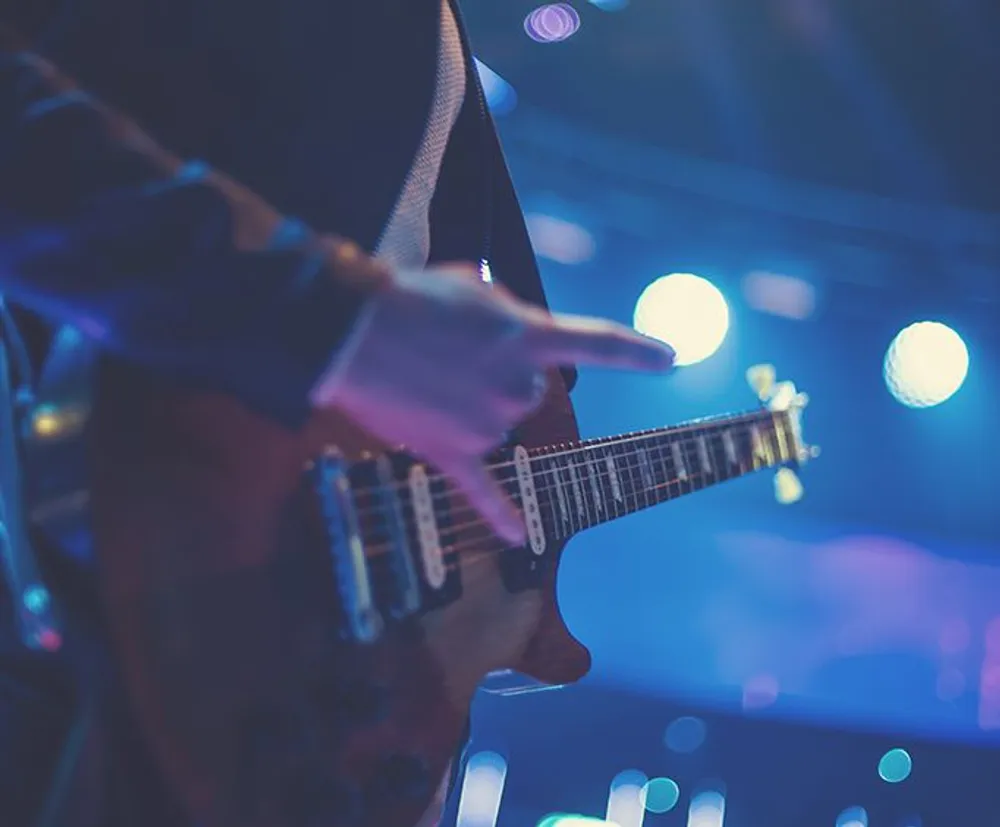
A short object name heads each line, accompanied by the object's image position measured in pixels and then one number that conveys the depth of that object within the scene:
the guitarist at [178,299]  0.75
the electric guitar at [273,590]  0.74
